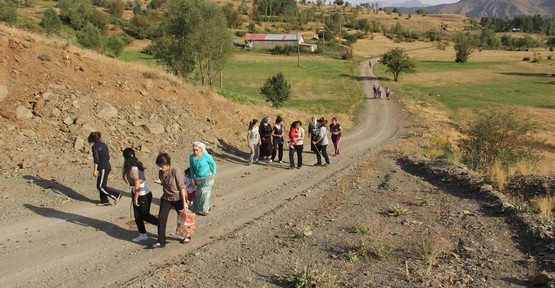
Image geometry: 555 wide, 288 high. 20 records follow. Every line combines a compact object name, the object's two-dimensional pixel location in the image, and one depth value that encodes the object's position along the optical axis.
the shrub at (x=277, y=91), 37.94
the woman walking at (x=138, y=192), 8.50
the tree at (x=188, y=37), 34.25
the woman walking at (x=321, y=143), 16.00
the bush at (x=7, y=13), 64.56
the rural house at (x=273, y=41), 110.06
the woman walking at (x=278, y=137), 16.27
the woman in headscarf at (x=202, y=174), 10.00
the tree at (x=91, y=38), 53.25
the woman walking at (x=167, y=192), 8.35
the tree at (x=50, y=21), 63.23
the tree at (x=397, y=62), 68.94
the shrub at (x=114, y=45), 64.69
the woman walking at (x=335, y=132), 17.97
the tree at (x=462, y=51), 99.31
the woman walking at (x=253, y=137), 16.05
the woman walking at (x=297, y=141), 15.31
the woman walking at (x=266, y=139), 16.81
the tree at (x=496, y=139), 19.16
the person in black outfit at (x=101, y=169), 10.92
